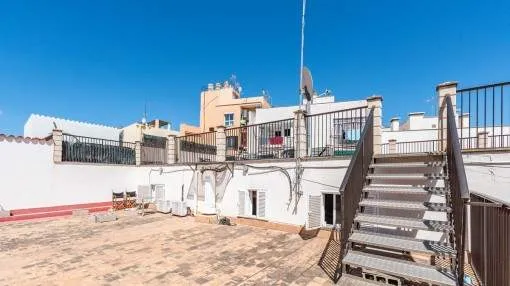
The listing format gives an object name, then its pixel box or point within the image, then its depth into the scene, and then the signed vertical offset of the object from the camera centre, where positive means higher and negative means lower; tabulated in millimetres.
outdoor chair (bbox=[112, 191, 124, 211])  14173 -3214
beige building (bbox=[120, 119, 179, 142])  21819 +960
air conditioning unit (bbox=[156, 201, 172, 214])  12938 -3155
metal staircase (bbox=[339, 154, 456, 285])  4227 -1710
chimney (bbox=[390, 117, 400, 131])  28453 +2066
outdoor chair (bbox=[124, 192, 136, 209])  14650 -3252
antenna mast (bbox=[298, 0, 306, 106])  10773 +3760
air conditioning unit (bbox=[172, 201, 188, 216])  12114 -3051
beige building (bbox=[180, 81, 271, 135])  29594 +4077
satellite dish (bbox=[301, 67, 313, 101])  10797 +2467
